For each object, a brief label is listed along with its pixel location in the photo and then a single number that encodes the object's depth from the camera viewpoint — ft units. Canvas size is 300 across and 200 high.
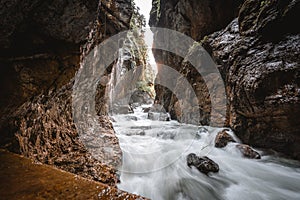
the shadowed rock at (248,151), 15.19
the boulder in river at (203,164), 13.32
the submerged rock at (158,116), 41.18
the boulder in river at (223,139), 18.15
